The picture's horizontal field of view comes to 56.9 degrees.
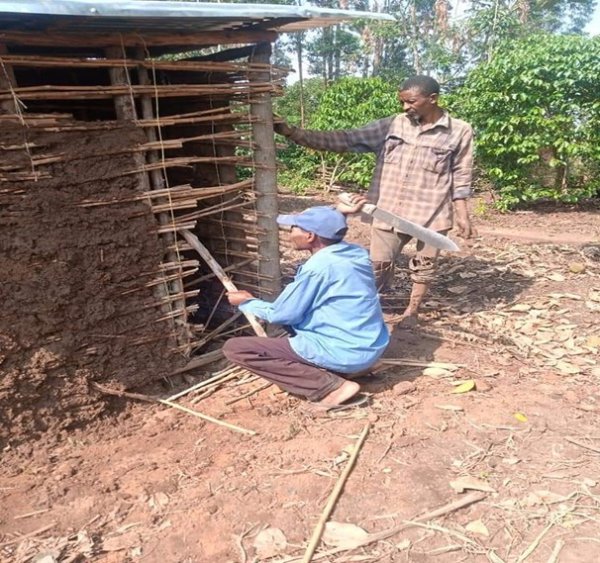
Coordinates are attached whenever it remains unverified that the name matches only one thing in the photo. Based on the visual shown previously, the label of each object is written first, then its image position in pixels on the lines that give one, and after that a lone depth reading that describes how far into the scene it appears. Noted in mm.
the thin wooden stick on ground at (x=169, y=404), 3590
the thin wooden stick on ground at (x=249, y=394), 3924
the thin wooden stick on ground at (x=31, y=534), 2748
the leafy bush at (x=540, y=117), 9531
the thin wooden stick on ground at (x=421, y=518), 2578
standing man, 4586
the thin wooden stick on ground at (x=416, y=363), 4333
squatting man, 3426
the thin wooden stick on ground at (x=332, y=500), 2568
